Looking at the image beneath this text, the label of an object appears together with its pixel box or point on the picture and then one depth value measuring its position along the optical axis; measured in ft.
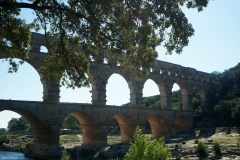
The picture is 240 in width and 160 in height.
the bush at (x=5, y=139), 154.40
